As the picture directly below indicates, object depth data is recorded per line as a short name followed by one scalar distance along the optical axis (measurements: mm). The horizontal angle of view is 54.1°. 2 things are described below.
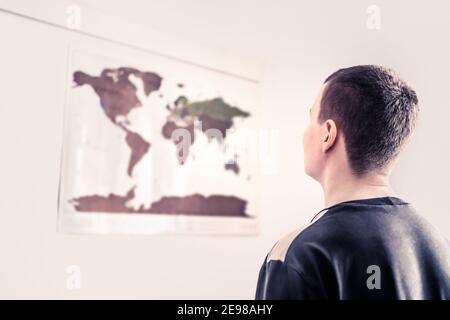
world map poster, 1530
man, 690
